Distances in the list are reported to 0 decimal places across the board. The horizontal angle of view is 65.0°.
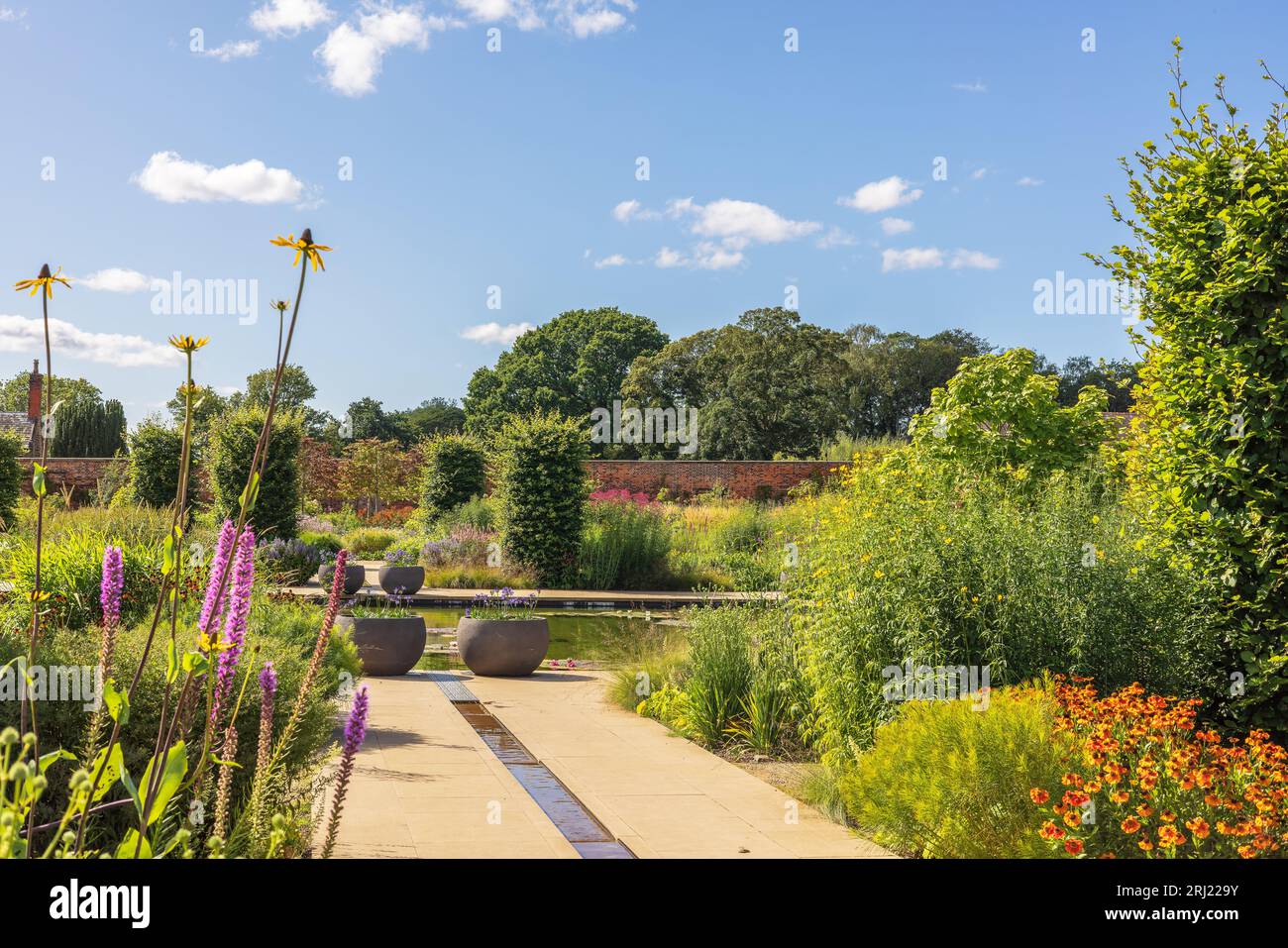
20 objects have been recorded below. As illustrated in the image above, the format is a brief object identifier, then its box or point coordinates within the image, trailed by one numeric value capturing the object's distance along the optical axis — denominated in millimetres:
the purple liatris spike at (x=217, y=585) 1867
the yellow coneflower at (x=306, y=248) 1636
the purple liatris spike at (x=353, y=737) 1950
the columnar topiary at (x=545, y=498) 17422
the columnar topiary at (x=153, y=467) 19938
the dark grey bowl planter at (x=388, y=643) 8734
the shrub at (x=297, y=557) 15281
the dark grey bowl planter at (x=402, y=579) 14398
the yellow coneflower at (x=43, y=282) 1734
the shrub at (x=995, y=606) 4875
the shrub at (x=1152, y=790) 3256
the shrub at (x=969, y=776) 3705
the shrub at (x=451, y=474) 22781
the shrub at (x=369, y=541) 22391
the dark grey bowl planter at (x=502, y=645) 8925
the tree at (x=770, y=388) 39438
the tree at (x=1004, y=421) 9336
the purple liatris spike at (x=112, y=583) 2039
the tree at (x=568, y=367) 48156
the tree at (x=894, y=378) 48781
